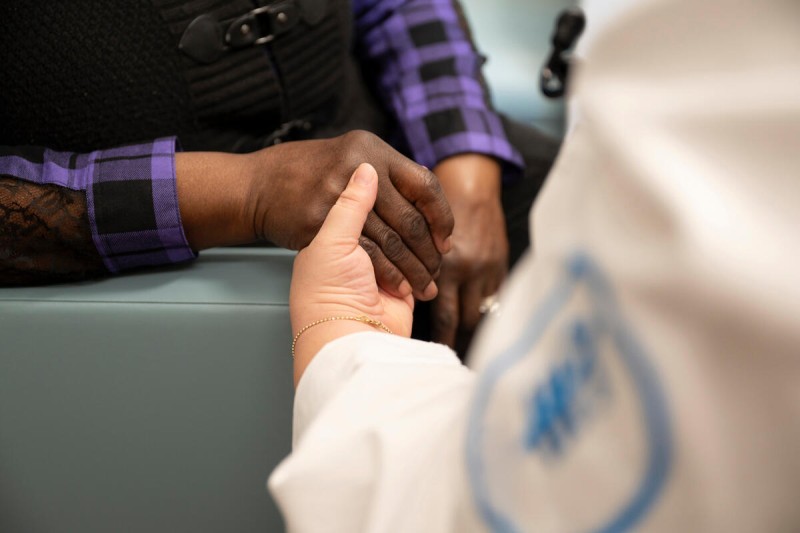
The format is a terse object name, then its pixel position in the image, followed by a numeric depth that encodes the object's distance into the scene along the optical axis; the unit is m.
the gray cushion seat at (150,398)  0.61
